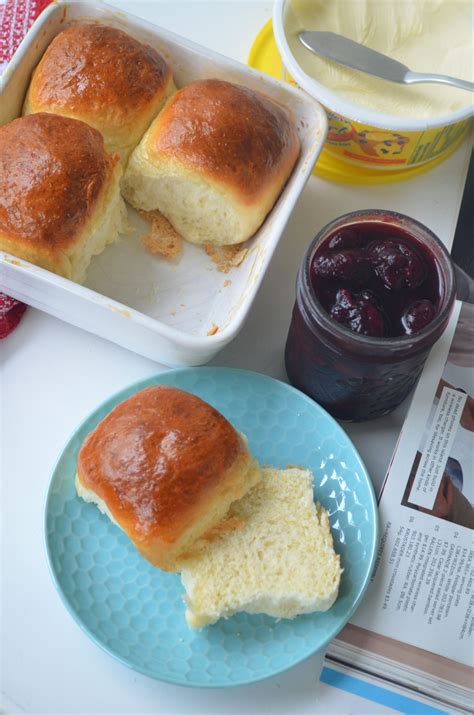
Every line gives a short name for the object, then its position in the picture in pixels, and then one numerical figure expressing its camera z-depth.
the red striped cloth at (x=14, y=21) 1.36
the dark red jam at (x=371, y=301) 0.99
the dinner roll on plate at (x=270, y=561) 0.99
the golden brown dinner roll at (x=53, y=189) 1.08
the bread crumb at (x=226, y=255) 1.24
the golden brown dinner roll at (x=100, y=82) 1.19
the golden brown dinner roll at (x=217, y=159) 1.16
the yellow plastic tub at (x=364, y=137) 1.21
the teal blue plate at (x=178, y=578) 1.00
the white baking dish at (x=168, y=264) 1.13
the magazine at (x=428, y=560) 1.06
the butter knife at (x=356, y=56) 1.30
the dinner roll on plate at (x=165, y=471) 0.97
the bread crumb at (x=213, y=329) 1.15
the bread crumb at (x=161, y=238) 1.25
